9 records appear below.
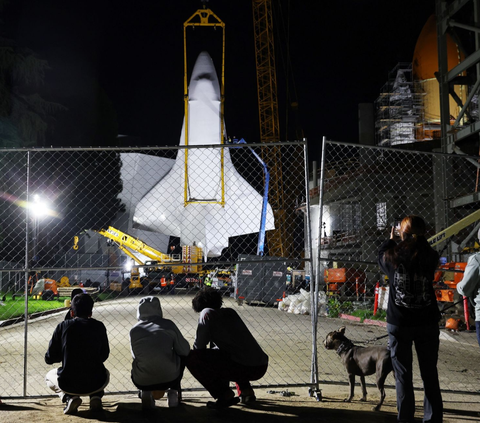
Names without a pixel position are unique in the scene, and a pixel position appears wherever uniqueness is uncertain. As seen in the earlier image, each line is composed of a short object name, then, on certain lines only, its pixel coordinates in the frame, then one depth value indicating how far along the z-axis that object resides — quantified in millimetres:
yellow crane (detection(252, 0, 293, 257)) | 45062
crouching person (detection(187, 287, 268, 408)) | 4406
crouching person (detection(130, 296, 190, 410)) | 4398
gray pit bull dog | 4473
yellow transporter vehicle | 26594
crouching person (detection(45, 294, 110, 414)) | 4320
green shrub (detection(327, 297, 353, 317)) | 15757
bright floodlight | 13633
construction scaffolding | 30875
